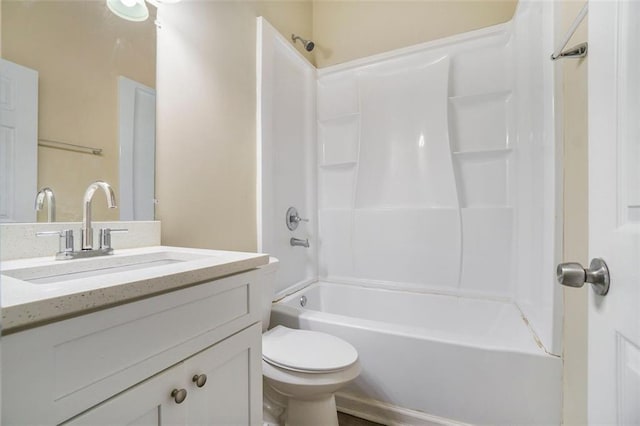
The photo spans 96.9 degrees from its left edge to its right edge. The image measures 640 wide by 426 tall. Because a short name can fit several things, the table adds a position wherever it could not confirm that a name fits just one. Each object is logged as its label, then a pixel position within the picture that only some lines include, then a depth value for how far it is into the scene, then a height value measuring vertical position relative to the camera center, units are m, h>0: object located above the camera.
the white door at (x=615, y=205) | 0.42 +0.01
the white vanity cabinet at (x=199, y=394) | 0.53 -0.40
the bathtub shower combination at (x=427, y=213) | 1.22 +0.00
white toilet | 1.07 -0.60
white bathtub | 1.14 -0.69
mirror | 0.86 +0.42
